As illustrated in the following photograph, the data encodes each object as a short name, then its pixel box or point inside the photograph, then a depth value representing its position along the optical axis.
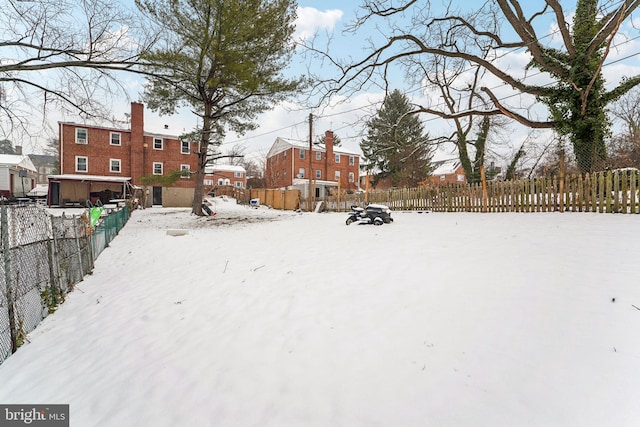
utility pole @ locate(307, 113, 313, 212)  19.65
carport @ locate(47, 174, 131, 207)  24.55
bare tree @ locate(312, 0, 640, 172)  9.45
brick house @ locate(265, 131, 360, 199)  34.62
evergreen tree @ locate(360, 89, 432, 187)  28.64
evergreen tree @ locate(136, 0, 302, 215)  12.61
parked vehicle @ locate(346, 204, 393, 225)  9.87
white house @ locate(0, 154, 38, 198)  30.17
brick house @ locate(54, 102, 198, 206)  25.17
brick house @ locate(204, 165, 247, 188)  49.53
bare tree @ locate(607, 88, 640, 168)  17.20
